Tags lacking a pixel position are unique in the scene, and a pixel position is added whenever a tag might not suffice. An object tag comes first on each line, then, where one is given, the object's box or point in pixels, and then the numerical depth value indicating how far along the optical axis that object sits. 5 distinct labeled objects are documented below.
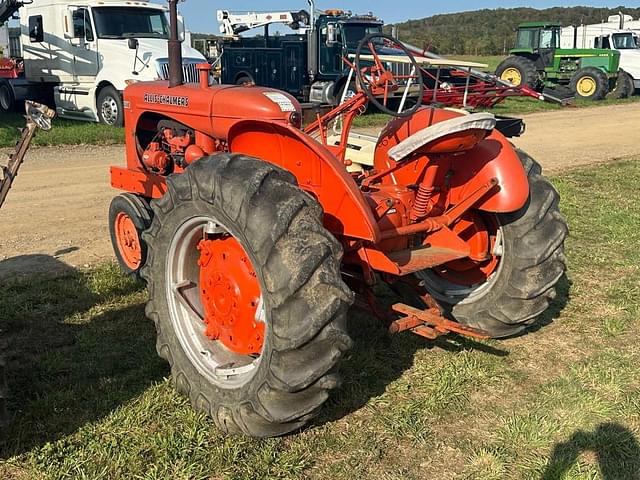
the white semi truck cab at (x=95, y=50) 13.19
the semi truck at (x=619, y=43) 25.11
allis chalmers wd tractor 2.59
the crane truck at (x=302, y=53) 16.91
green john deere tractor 23.59
